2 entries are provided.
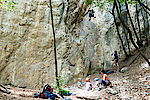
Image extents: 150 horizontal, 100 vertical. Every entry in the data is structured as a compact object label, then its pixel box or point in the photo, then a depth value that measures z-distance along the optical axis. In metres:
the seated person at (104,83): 8.67
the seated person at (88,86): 9.53
